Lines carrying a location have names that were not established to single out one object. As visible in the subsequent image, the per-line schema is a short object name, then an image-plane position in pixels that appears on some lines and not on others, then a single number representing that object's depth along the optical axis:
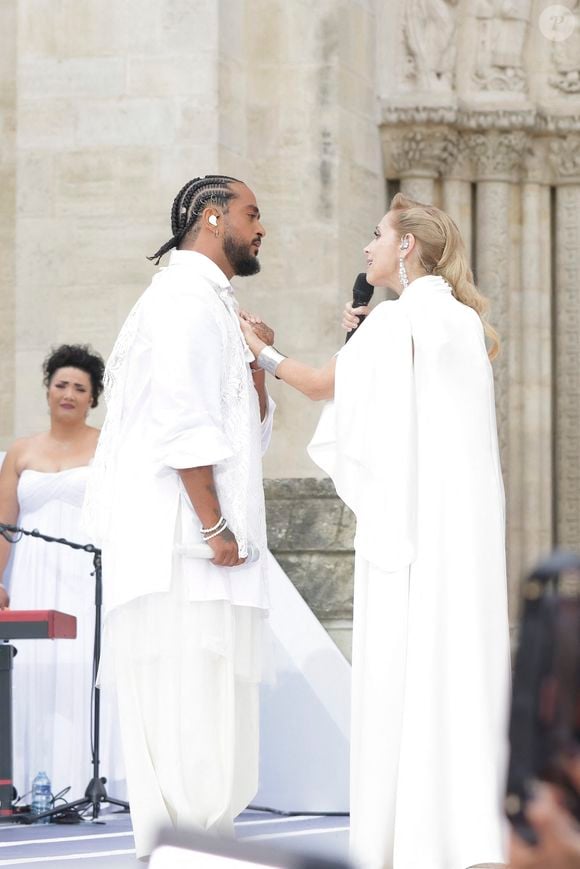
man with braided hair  8.33
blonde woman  8.05
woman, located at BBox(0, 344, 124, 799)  12.31
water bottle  11.55
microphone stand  11.21
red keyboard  10.94
